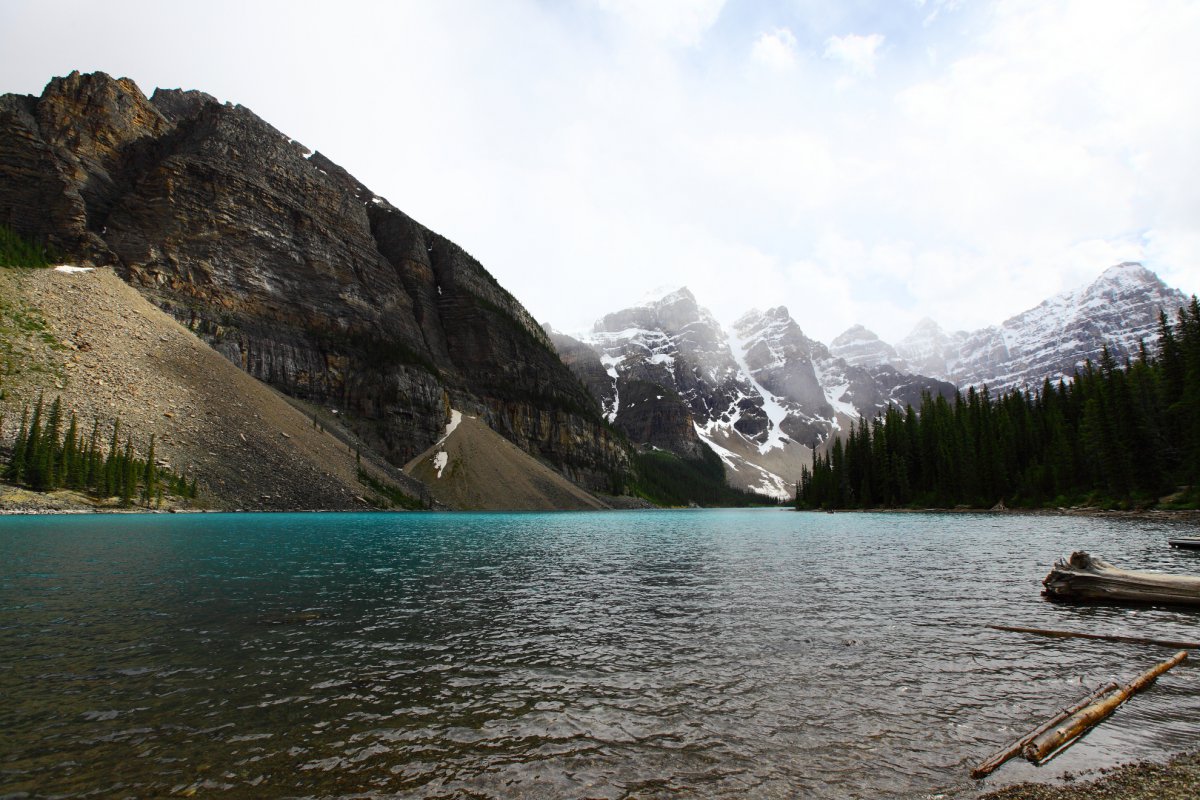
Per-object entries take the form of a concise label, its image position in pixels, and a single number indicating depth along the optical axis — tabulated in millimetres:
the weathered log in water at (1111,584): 19984
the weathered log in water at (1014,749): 8625
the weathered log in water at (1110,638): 15117
